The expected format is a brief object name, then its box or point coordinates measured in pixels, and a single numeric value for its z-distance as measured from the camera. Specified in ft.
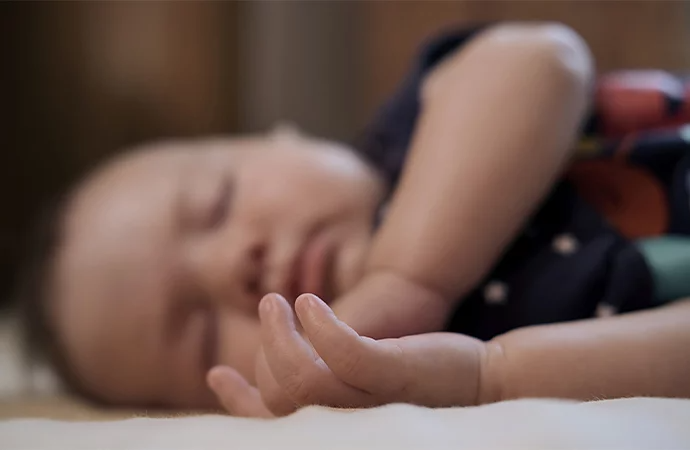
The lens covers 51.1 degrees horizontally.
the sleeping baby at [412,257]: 1.36
